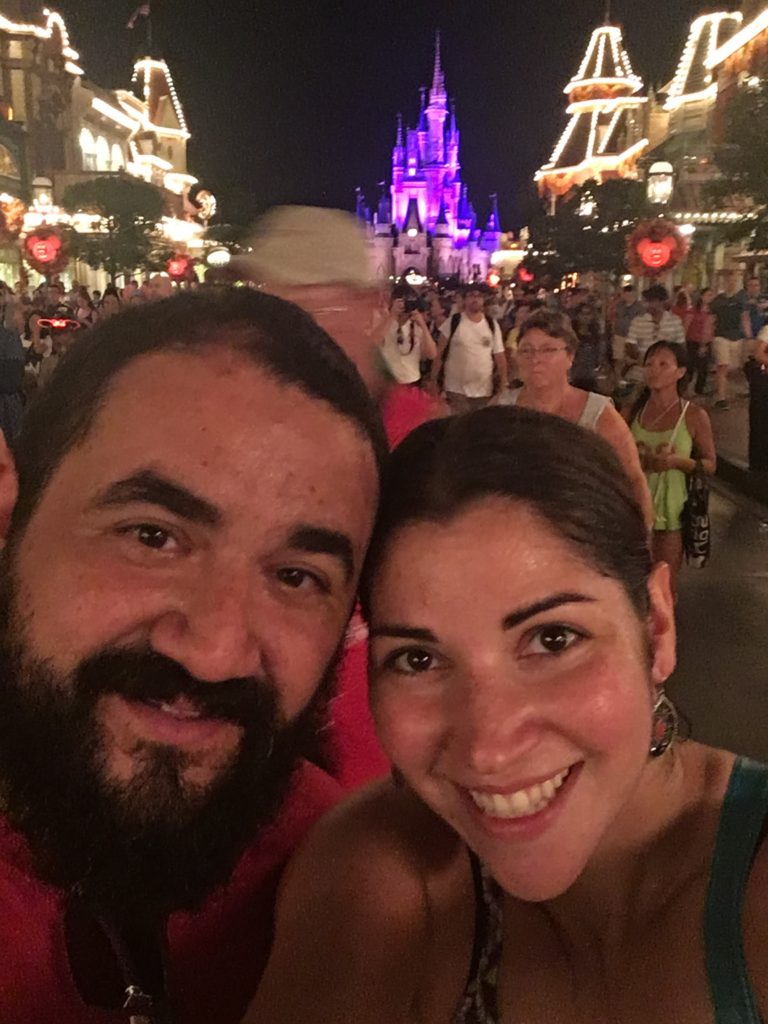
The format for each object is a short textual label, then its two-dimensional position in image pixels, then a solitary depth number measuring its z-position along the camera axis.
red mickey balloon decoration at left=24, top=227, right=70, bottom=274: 17.00
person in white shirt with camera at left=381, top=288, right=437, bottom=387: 8.34
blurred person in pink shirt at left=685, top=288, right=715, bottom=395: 13.96
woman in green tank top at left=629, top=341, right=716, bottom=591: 5.66
